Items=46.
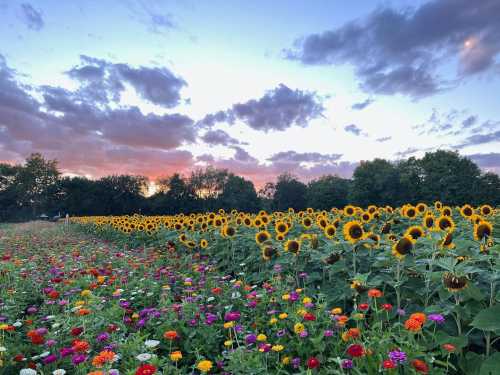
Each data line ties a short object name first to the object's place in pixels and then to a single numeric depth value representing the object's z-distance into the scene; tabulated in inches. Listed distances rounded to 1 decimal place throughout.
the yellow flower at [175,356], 99.3
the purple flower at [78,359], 109.3
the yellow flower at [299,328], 118.6
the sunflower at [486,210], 346.7
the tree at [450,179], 1887.3
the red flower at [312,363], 92.4
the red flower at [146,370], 85.9
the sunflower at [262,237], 259.7
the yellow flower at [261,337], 111.4
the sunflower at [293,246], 205.8
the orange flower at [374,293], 118.6
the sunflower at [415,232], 177.3
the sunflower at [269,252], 229.3
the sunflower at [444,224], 199.9
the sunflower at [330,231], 227.8
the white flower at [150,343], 111.0
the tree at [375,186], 2106.3
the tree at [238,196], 2500.0
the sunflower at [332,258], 186.1
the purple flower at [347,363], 90.0
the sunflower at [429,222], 208.5
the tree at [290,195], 2701.8
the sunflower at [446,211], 329.0
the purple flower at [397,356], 83.5
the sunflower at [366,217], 318.5
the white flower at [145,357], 101.4
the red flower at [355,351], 83.8
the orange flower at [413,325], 90.1
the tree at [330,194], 2401.6
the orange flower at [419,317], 96.1
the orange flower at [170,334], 116.7
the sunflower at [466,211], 321.4
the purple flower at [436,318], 102.0
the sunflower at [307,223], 295.4
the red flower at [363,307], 116.6
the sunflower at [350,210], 373.6
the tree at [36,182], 2337.6
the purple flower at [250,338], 118.9
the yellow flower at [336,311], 124.5
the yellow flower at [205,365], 93.6
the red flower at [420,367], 79.9
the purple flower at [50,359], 117.7
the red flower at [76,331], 130.5
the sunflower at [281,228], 269.4
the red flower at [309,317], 117.5
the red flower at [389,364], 79.8
